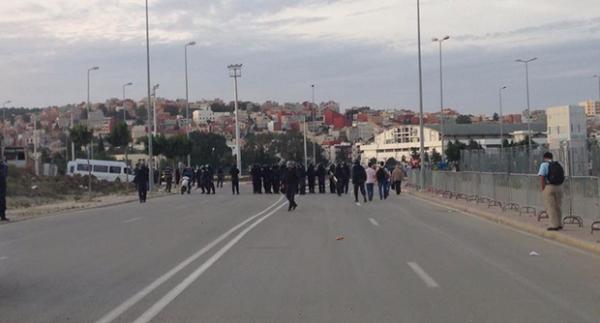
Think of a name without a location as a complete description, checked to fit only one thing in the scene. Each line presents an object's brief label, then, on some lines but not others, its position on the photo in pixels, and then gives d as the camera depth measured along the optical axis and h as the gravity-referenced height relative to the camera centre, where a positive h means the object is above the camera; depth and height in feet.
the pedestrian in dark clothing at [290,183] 93.91 -1.66
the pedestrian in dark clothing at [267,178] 153.38 -1.69
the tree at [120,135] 209.82 +9.43
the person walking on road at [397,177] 144.05 -1.95
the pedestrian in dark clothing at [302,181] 142.49 -2.30
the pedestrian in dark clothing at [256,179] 152.35 -1.79
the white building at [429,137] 313.46 +11.70
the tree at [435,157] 261.98 +2.55
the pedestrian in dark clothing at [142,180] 127.75 -1.24
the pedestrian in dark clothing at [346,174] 142.49 -1.20
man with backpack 60.85 -2.07
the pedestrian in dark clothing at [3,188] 84.84 -1.30
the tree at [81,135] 186.29 +8.70
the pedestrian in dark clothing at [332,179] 145.18 -2.09
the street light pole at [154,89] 235.71 +23.57
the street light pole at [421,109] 147.54 +10.16
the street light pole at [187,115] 234.31 +16.73
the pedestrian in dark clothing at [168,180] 178.26 -1.87
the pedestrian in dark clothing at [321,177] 153.28 -1.73
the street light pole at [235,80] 245.65 +27.24
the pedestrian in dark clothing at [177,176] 201.77 -1.20
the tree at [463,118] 590.55 +34.31
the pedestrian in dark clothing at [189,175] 168.45 -0.84
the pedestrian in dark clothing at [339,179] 139.19 -2.00
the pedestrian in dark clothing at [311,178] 152.97 -1.86
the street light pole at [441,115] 192.48 +11.55
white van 242.99 +1.03
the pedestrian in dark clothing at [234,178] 151.42 -1.51
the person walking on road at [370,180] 116.67 -1.90
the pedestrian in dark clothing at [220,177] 199.04 -1.70
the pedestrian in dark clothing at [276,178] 152.51 -1.80
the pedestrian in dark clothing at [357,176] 115.03 -1.30
